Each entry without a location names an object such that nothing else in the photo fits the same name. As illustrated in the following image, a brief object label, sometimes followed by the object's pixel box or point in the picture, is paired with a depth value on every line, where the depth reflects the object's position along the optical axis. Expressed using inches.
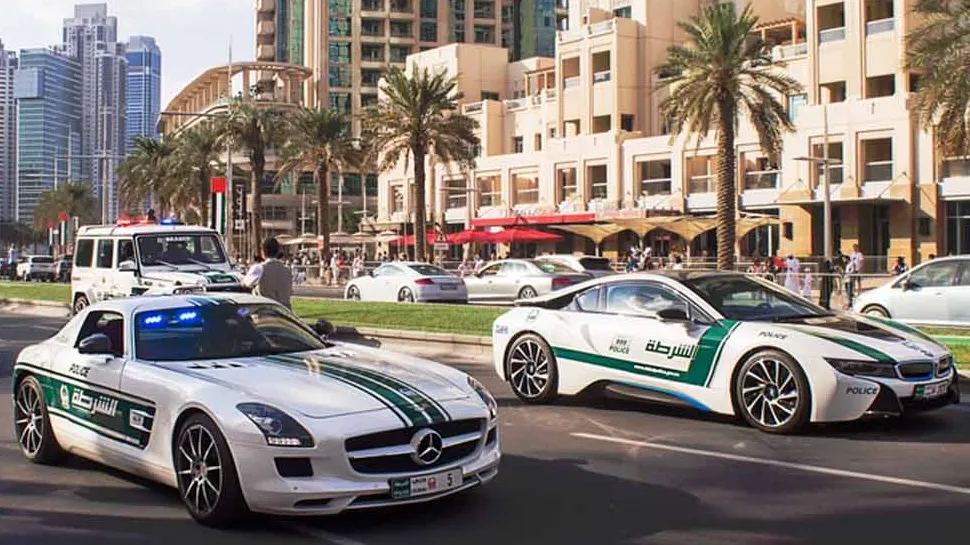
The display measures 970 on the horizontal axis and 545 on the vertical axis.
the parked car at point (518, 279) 1165.7
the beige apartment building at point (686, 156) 1769.2
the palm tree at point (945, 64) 1064.2
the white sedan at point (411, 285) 1152.8
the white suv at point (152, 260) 766.5
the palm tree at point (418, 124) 1867.6
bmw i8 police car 345.1
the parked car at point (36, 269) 2373.3
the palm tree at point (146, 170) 2618.1
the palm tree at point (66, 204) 4178.6
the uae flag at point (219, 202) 1355.8
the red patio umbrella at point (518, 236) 2130.2
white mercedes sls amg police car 231.1
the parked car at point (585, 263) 1249.4
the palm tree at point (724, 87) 1459.2
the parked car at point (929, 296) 698.8
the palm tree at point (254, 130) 2100.1
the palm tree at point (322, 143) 2221.9
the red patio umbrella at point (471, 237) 2161.7
